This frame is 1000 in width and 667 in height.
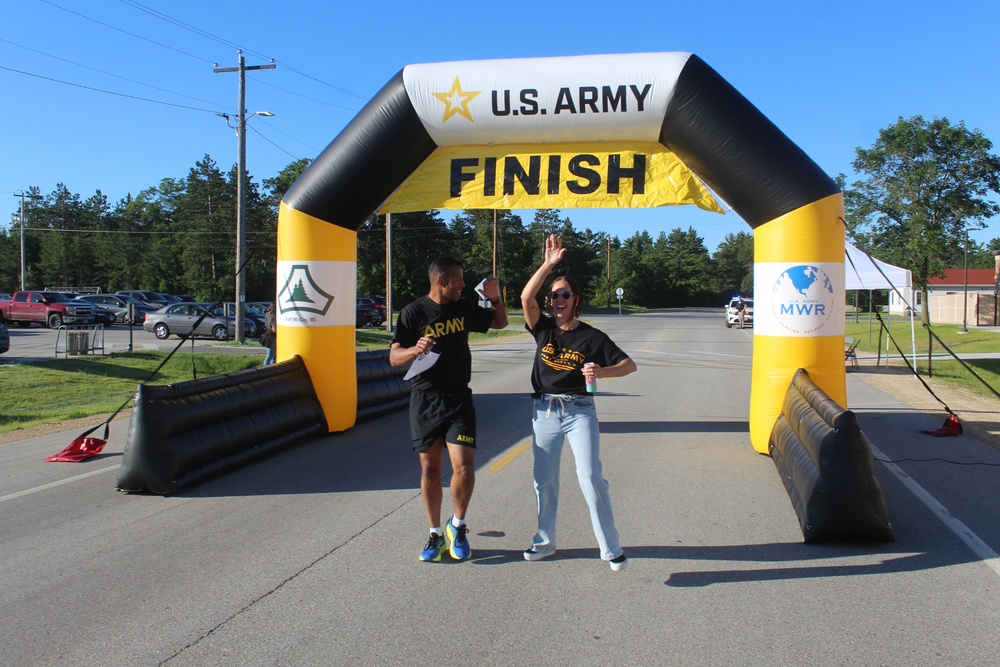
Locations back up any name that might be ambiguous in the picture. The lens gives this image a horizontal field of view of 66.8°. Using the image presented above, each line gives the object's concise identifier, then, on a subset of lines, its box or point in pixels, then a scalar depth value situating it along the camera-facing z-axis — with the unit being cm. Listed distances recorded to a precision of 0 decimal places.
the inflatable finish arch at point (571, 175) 792
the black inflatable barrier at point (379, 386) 1050
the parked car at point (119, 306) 3681
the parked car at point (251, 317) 3008
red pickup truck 3316
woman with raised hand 458
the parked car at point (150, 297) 4416
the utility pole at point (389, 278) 3347
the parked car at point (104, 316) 3275
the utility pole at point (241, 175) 2558
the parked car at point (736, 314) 4331
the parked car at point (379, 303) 3831
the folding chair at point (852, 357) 1870
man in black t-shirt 482
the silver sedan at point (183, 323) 2823
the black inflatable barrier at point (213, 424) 652
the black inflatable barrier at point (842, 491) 514
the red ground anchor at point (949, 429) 949
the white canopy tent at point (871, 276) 1780
